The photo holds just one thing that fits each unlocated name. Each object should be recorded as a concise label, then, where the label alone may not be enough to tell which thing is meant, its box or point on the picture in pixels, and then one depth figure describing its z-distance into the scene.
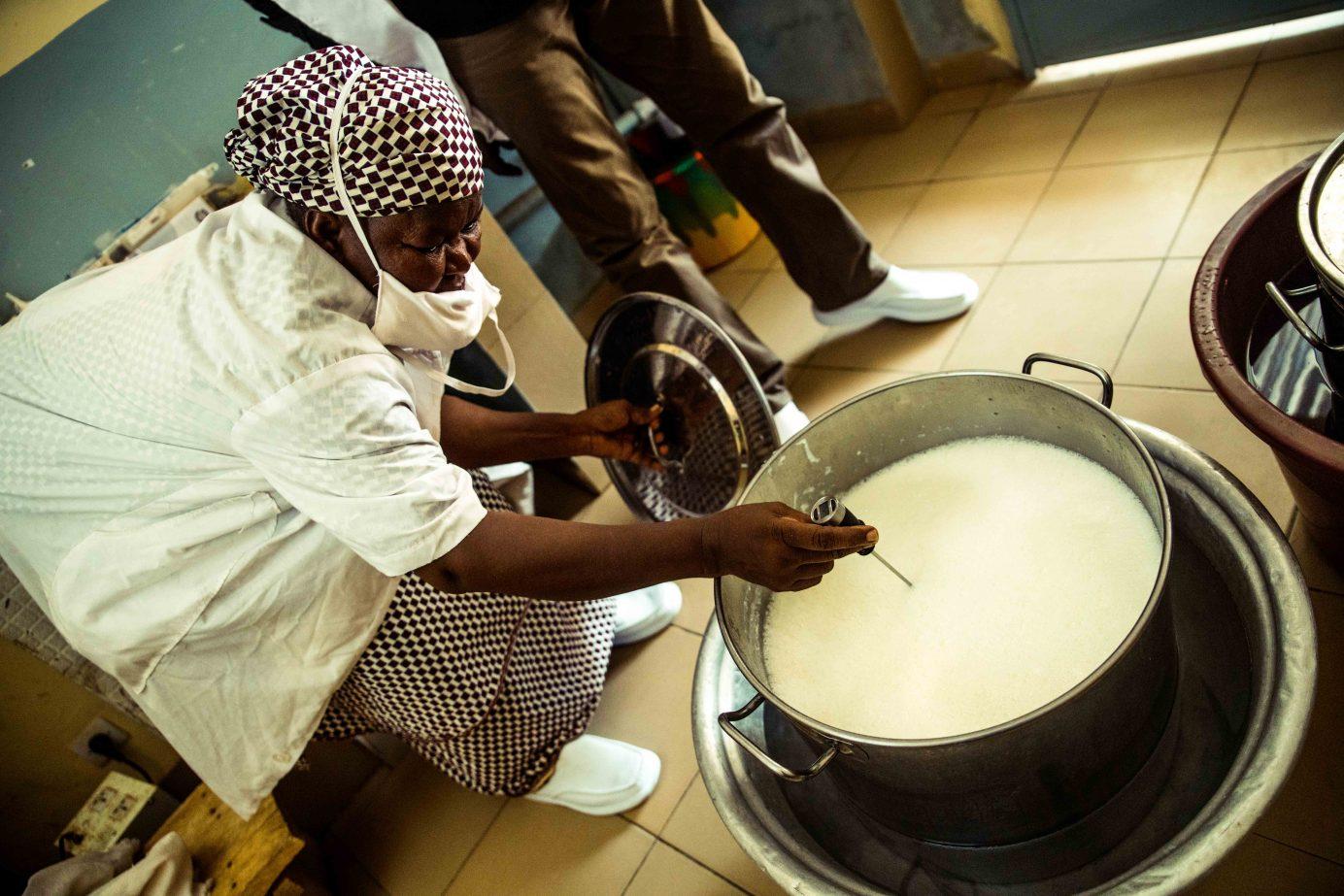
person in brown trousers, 1.71
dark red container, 0.94
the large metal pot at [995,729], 0.83
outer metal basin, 0.82
